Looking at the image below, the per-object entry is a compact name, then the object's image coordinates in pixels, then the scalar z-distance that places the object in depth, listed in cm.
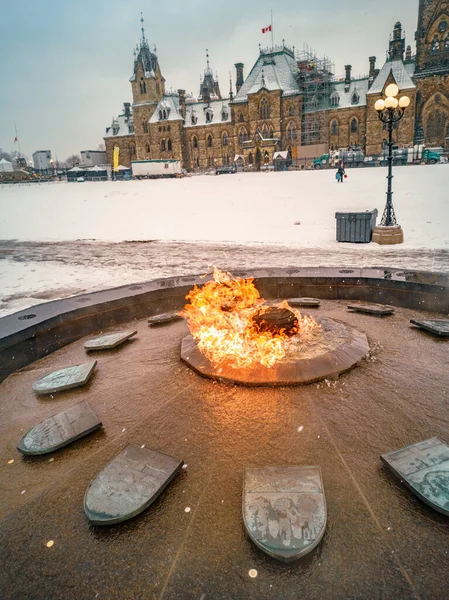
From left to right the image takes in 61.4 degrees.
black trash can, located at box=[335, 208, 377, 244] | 1306
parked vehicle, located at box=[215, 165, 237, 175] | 5244
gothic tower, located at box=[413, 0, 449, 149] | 4919
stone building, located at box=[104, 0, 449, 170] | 5047
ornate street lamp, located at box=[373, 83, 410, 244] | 1186
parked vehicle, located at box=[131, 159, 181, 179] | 5756
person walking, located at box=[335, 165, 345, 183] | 2959
